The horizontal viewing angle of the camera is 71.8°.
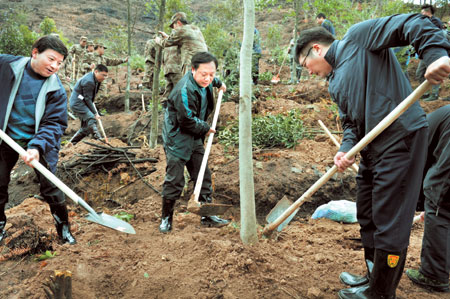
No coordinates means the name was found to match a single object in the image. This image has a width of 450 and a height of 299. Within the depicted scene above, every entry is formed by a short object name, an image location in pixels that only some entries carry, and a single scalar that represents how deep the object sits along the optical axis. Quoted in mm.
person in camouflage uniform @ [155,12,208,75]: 5586
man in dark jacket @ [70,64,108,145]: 7160
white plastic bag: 4129
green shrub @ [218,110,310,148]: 5949
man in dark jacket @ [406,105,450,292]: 2438
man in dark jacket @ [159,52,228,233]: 3484
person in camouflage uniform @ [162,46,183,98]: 5957
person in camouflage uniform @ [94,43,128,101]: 11148
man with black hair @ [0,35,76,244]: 2887
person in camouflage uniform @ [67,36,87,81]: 11618
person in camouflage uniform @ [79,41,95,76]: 11477
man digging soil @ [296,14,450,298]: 1915
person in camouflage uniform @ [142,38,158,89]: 6836
